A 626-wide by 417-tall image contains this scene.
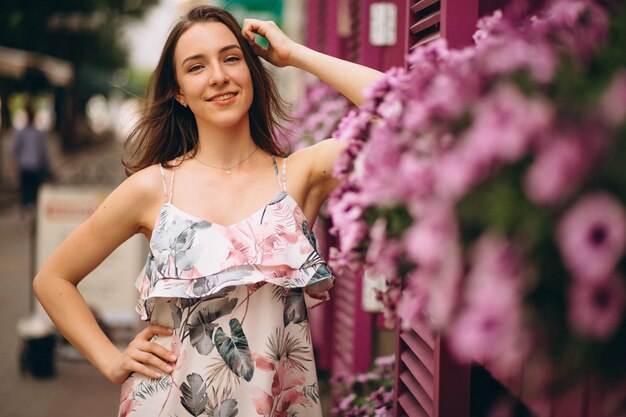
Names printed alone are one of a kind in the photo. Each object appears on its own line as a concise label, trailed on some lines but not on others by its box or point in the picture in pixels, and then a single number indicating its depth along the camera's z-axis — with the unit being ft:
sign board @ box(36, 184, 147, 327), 19.49
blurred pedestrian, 42.16
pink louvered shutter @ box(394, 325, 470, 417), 6.75
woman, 7.16
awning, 63.72
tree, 65.82
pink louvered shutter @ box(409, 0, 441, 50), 7.05
